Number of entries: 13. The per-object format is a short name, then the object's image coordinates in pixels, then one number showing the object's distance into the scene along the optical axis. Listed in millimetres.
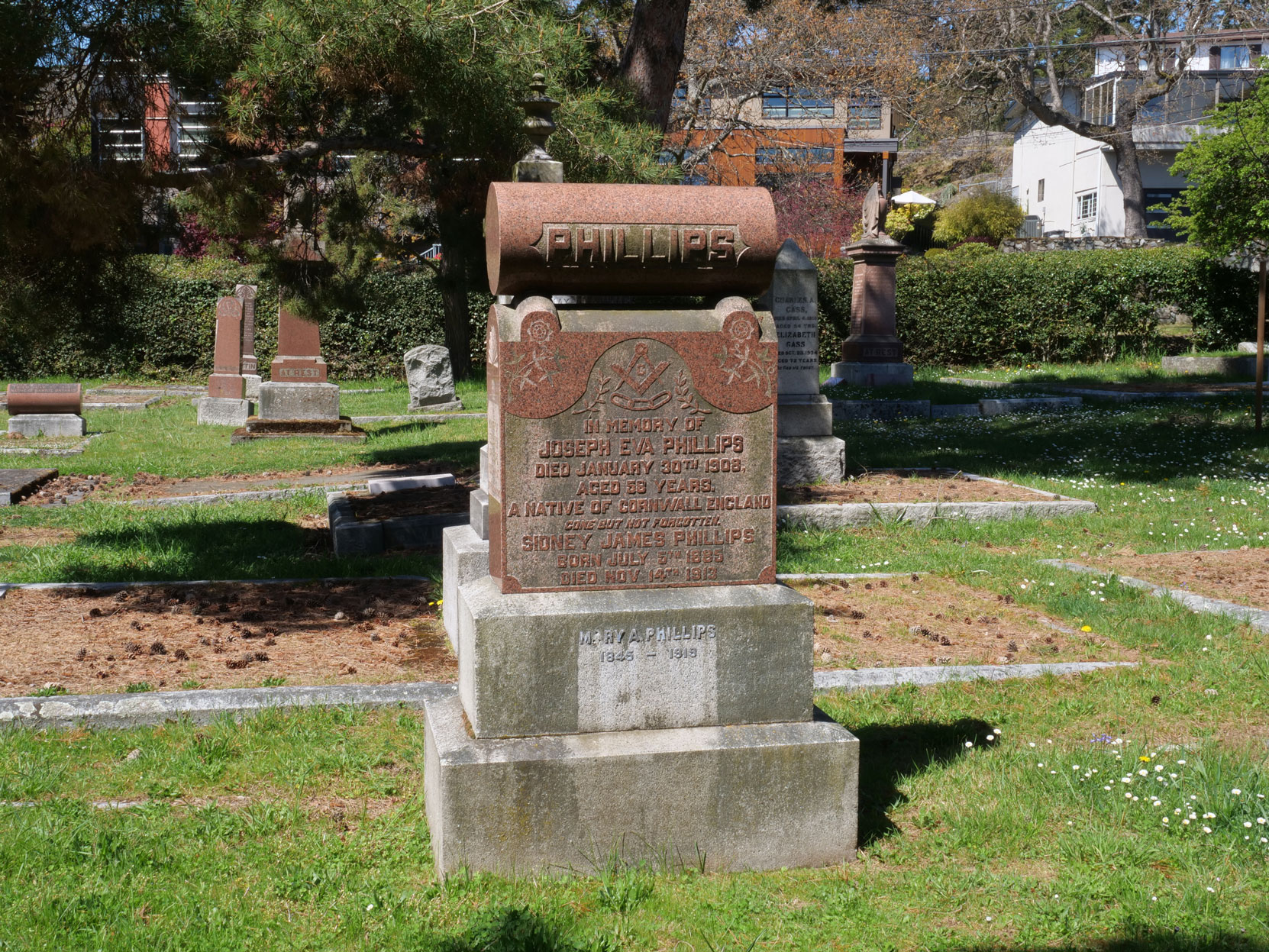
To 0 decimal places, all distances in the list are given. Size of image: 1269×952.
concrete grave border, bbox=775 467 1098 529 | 9250
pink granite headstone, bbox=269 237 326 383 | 16391
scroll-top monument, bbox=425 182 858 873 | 3521
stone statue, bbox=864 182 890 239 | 20781
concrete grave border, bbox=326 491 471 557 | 8219
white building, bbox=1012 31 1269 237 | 41625
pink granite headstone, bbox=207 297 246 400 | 18250
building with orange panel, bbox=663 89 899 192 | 26094
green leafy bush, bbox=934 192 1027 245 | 39719
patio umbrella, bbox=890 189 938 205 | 30719
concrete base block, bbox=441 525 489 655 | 5238
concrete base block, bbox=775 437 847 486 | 11125
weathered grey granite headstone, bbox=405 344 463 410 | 18625
